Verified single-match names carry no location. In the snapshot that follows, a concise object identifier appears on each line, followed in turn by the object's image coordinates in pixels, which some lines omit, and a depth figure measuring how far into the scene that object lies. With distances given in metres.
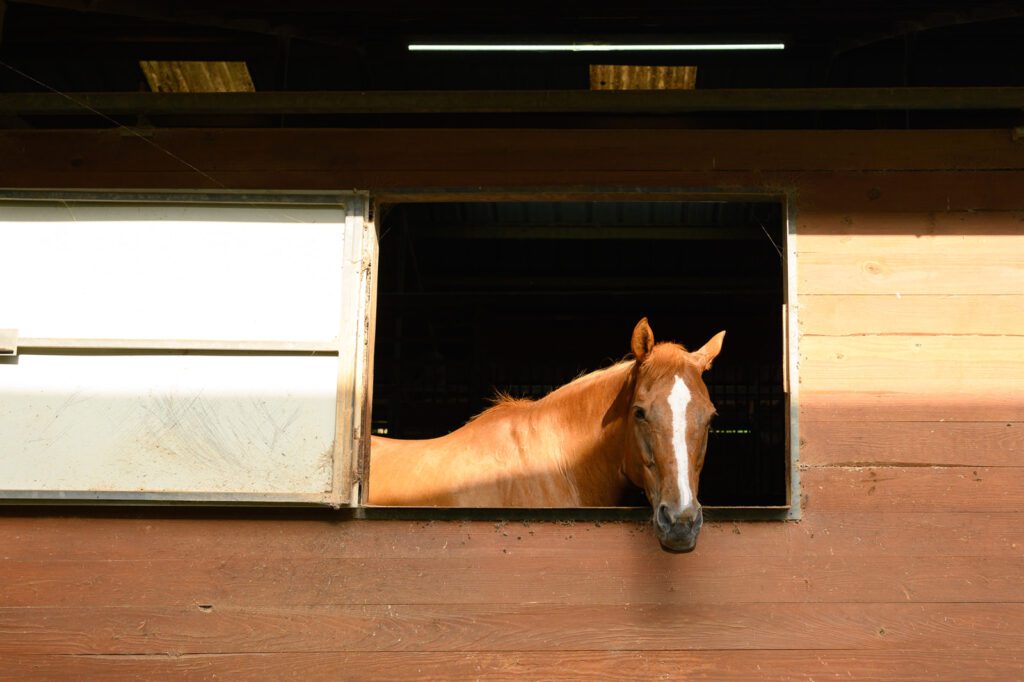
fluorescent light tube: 3.59
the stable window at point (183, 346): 3.36
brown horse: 3.34
